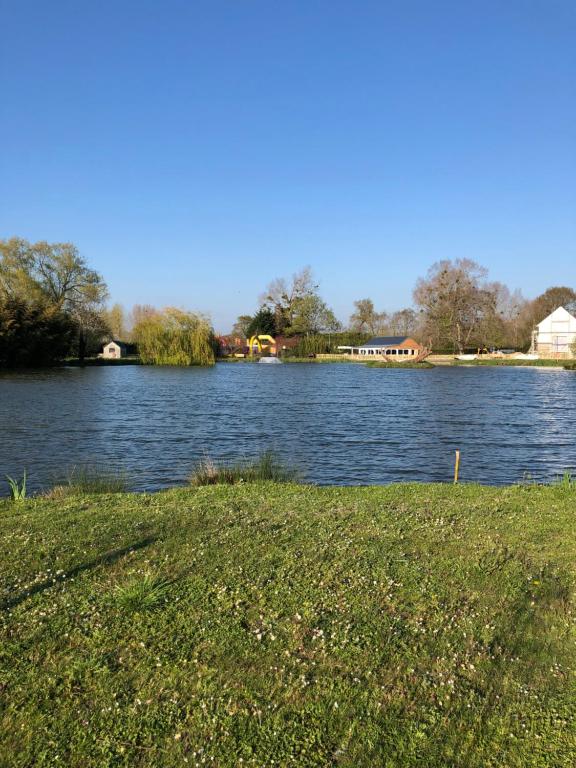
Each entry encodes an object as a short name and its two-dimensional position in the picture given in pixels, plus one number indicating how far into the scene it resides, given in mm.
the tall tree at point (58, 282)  72312
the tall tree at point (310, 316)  121125
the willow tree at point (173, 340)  80500
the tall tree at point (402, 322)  141750
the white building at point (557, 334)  92375
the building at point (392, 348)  105744
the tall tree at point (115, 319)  110312
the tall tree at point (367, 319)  144500
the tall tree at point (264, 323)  122562
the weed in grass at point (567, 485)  10956
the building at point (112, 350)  102125
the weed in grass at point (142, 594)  5016
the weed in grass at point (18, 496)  9853
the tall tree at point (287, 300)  123750
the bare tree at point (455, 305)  99125
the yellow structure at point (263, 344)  120112
